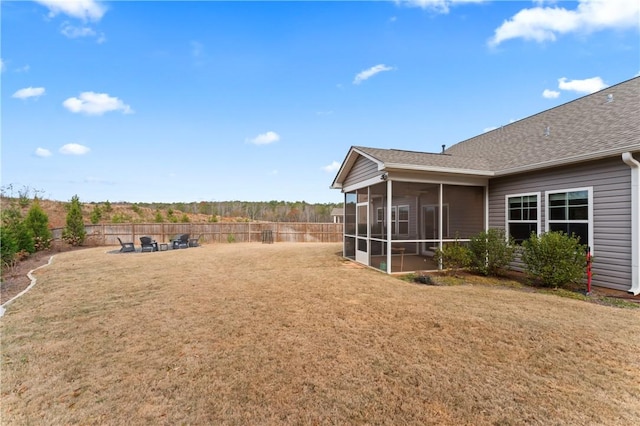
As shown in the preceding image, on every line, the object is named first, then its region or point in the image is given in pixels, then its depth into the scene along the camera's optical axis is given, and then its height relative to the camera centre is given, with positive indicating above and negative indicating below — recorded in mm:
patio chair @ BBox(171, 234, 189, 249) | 15781 -1562
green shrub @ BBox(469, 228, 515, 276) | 7684 -975
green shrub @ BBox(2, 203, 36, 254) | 10661 -653
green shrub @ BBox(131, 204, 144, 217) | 31039 +431
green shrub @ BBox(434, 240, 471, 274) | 7941 -1154
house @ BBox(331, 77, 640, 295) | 6062 +856
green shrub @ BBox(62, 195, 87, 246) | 15375 -739
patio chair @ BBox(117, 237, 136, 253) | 13961 -1685
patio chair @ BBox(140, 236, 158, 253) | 14607 -1570
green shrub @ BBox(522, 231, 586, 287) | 6219 -956
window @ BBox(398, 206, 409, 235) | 12930 -199
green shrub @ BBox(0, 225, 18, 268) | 8469 -1094
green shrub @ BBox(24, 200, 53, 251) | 12602 -571
